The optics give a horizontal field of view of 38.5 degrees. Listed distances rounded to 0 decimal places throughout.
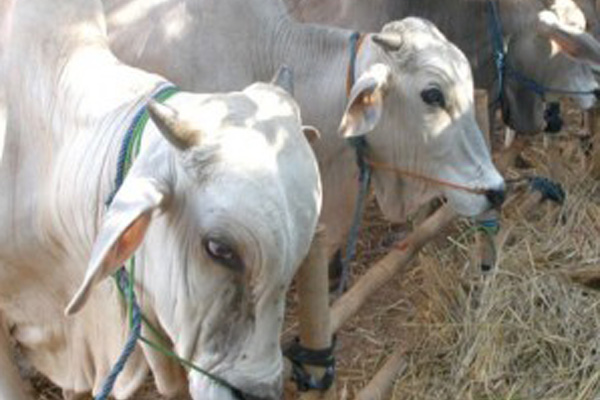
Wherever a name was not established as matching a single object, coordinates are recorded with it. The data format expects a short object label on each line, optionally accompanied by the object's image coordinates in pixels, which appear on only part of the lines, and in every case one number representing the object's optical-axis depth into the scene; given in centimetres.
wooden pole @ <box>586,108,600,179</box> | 461
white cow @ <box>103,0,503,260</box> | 309
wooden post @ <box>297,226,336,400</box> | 209
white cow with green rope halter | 173
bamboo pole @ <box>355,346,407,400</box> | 279
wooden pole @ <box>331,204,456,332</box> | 252
